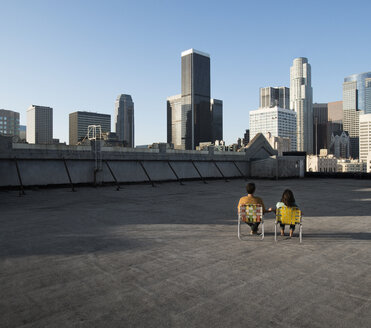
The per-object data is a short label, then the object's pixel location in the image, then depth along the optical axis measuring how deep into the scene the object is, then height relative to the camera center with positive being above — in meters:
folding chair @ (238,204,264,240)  8.28 -1.26
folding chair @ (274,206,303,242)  8.16 -1.32
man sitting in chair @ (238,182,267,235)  8.58 -0.95
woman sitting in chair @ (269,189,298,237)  8.23 -0.96
